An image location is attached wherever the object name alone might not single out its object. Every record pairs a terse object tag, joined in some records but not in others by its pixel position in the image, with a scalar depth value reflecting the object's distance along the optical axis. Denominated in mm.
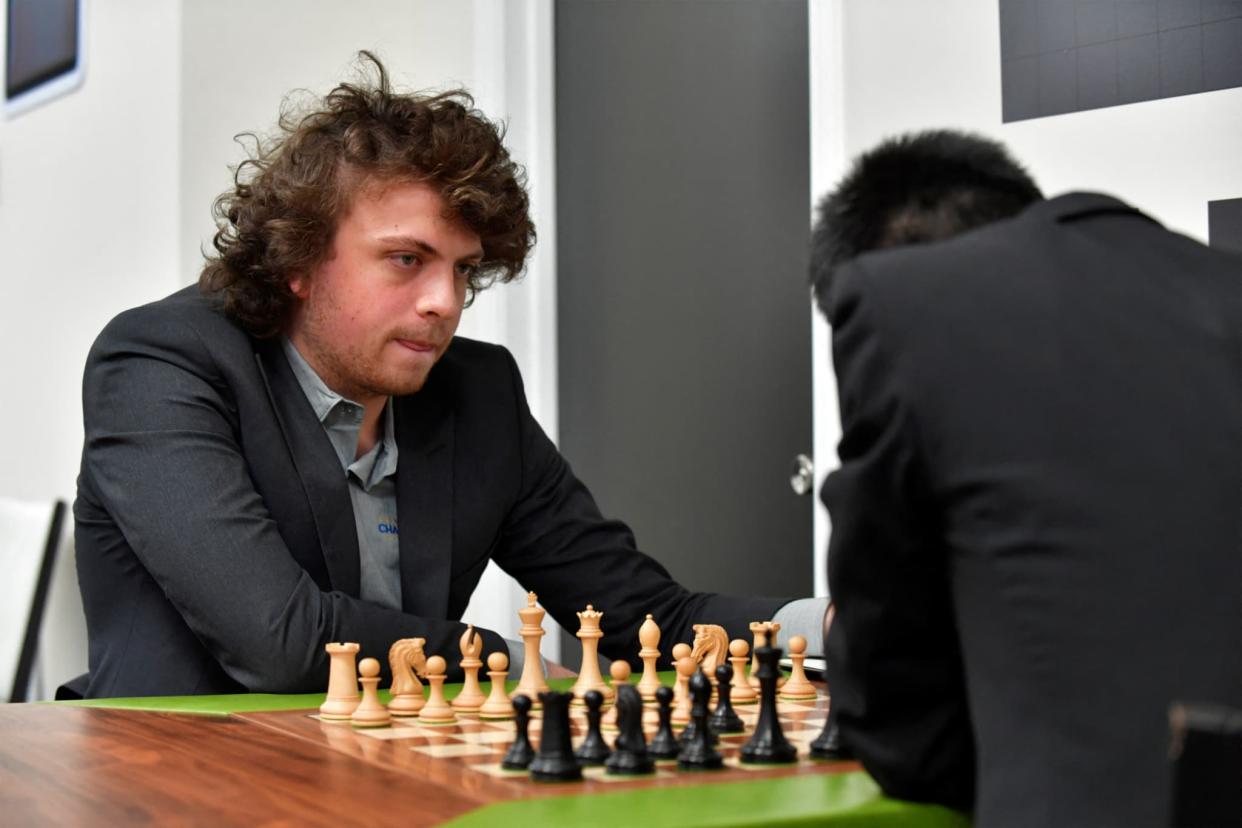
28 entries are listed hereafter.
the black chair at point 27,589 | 2906
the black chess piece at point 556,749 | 1230
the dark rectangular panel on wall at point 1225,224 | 2588
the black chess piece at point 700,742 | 1299
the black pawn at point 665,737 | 1332
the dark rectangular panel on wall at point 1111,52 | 2652
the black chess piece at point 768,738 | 1328
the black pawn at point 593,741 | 1292
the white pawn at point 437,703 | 1615
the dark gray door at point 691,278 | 3688
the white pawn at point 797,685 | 1795
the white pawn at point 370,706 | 1607
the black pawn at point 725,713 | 1489
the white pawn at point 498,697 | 1654
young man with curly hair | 2037
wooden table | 1106
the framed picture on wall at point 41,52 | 4648
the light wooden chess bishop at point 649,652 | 1772
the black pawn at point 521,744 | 1282
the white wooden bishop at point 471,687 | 1698
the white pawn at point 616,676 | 1577
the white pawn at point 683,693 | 1597
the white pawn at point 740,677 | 1750
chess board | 1232
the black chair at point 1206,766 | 698
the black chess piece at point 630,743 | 1267
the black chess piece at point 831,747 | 1349
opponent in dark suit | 1016
